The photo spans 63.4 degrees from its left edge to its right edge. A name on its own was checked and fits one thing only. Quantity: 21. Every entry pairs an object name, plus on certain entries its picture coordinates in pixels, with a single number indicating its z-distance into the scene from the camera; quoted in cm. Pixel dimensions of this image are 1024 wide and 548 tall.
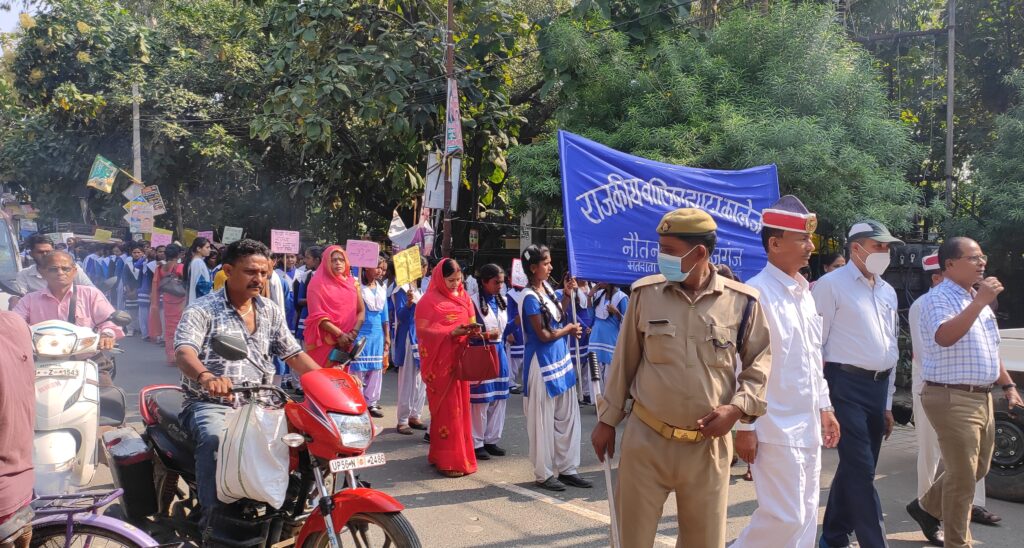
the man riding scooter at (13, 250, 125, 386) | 590
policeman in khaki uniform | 342
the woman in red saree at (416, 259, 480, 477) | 673
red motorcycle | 362
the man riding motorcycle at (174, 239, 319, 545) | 394
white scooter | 429
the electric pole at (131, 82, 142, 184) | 2206
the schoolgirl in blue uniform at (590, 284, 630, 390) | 941
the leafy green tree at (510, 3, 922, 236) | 981
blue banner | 561
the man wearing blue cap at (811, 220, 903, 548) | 441
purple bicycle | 323
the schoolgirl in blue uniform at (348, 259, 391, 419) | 870
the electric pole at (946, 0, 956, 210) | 1378
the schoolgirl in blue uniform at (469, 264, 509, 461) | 731
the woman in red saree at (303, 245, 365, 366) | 777
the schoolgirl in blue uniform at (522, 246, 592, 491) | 629
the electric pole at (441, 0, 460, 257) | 1326
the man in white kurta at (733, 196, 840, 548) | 373
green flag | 2162
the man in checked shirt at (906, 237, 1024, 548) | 459
